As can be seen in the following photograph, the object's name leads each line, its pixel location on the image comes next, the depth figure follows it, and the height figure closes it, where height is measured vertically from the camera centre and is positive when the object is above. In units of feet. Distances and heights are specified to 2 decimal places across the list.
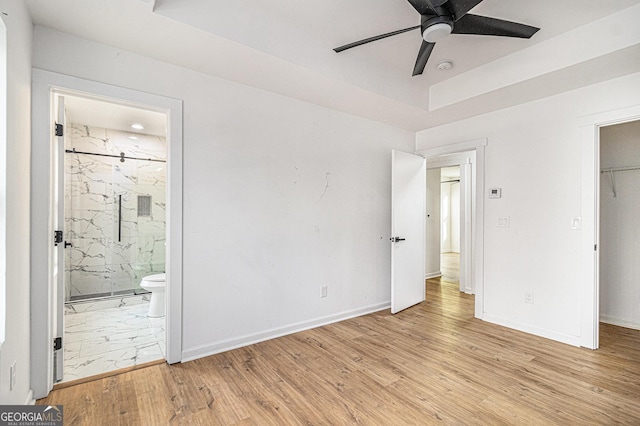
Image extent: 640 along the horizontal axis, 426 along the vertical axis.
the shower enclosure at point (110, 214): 13.74 -0.08
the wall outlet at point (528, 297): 10.52 -2.85
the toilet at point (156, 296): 12.11 -3.36
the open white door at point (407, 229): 12.52 -0.67
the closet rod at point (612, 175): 11.33 +1.48
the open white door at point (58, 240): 6.97 -0.64
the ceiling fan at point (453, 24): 5.67 +3.88
